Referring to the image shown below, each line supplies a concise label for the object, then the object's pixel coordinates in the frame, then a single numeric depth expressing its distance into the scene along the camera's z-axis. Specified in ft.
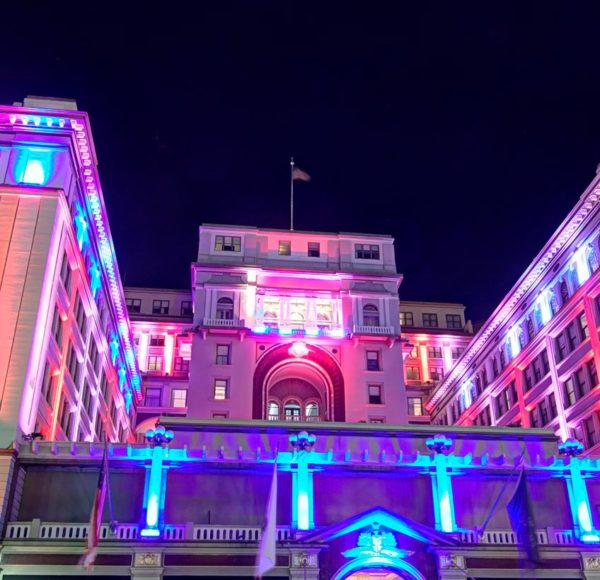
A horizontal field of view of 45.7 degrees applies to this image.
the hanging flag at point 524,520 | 115.14
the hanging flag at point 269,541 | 106.41
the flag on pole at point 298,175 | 278.46
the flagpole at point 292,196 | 284.69
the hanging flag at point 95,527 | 108.17
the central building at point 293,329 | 244.01
